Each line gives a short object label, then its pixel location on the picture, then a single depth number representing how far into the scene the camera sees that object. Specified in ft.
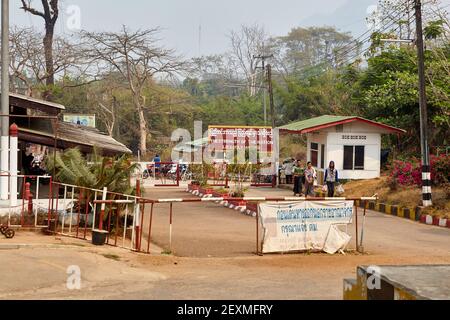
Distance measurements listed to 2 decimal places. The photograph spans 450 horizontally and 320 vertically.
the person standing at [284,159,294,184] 116.97
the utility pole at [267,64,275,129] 127.54
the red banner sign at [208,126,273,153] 119.85
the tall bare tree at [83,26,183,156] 154.81
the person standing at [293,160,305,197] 90.22
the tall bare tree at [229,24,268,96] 268.41
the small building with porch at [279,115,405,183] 98.27
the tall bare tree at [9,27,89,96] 131.64
